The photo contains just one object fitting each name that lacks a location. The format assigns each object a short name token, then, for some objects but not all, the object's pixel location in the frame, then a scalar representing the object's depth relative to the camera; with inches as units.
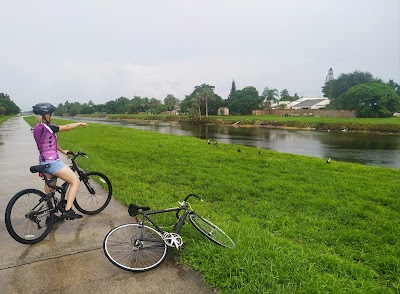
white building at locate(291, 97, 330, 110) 3422.7
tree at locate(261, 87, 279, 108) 3522.4
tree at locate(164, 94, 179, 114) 4638.3
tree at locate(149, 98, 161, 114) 4945.9
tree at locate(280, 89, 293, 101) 4904.3
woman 165.9
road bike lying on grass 141.8
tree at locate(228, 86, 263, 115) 3154.5
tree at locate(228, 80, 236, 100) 4805.6
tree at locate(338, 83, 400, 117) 2091.5
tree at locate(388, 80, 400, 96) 3612.2
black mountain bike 155.0
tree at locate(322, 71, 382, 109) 3085.6
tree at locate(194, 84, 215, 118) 3097.9
